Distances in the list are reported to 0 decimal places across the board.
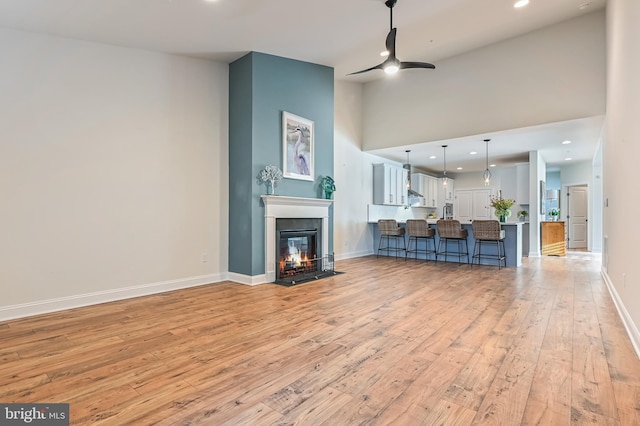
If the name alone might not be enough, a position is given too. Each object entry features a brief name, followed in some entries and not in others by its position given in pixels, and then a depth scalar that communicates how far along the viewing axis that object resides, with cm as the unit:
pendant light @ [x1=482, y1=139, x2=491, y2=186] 771
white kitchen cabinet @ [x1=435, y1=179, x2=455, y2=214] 1173
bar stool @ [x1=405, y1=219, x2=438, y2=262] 716
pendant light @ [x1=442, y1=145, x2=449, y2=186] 769
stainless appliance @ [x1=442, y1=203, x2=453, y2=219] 1151
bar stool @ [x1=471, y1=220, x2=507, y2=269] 634
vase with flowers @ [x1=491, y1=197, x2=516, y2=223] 716
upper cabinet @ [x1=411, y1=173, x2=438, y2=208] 1036
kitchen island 662
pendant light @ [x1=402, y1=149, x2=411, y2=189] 801
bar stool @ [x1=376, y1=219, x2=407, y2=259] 758
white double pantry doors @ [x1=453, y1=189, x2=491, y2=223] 1138
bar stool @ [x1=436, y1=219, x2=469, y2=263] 682
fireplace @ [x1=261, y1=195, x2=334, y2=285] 493
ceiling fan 390
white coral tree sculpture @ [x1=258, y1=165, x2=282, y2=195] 486
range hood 855
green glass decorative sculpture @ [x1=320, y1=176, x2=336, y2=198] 575
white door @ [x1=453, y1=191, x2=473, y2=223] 1183
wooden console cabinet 873
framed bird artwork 516
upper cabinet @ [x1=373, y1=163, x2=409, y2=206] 834
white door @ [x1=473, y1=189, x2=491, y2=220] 1131
